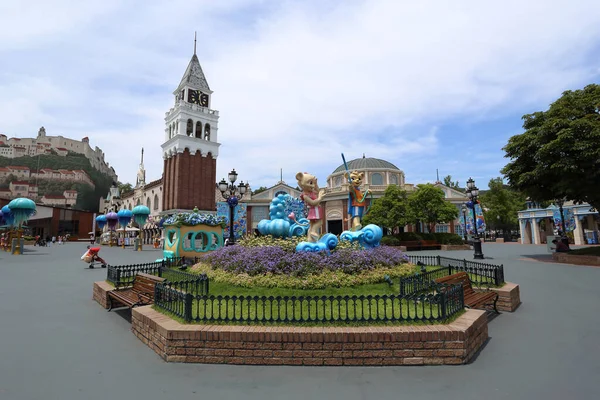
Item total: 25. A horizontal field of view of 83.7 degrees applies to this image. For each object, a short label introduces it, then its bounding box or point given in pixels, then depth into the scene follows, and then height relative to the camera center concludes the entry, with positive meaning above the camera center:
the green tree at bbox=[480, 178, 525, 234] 53.19 +4.51
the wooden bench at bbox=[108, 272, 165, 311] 7.12 -1.30
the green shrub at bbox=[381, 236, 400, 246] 31.78 -0.71
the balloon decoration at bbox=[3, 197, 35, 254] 29.30 +2.79
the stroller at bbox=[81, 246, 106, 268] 16.86 -0.84
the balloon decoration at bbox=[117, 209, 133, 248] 42.31 +2.86
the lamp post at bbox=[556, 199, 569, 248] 20.62 -0.65
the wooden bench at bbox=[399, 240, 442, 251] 32.44 -1.15
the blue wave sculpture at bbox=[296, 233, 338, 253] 10.15 -0.30
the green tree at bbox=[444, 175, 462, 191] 74.16 +11.28
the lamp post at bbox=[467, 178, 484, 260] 19.47 +2.02
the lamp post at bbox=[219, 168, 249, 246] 15.86 +2.28
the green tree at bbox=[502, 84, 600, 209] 16.86 +4.18
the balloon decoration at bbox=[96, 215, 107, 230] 51.62 +2.96
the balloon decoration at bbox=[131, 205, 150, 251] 39.44 +2.88
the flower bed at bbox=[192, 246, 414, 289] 8.41 -0.90
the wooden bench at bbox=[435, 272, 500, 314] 7.19 -1.39
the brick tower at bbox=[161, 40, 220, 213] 46.81 +13.07
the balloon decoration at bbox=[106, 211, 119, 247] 47.25 +2.71
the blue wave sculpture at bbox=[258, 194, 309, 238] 14.88 +0.71
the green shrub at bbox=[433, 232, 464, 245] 34.00 -0.58
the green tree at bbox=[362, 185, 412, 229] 33.88 +2.36
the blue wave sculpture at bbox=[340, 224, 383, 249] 11.77 -0.09
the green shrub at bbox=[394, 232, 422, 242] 33.78 -0.36
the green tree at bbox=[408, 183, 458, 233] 33.62 +2.67
